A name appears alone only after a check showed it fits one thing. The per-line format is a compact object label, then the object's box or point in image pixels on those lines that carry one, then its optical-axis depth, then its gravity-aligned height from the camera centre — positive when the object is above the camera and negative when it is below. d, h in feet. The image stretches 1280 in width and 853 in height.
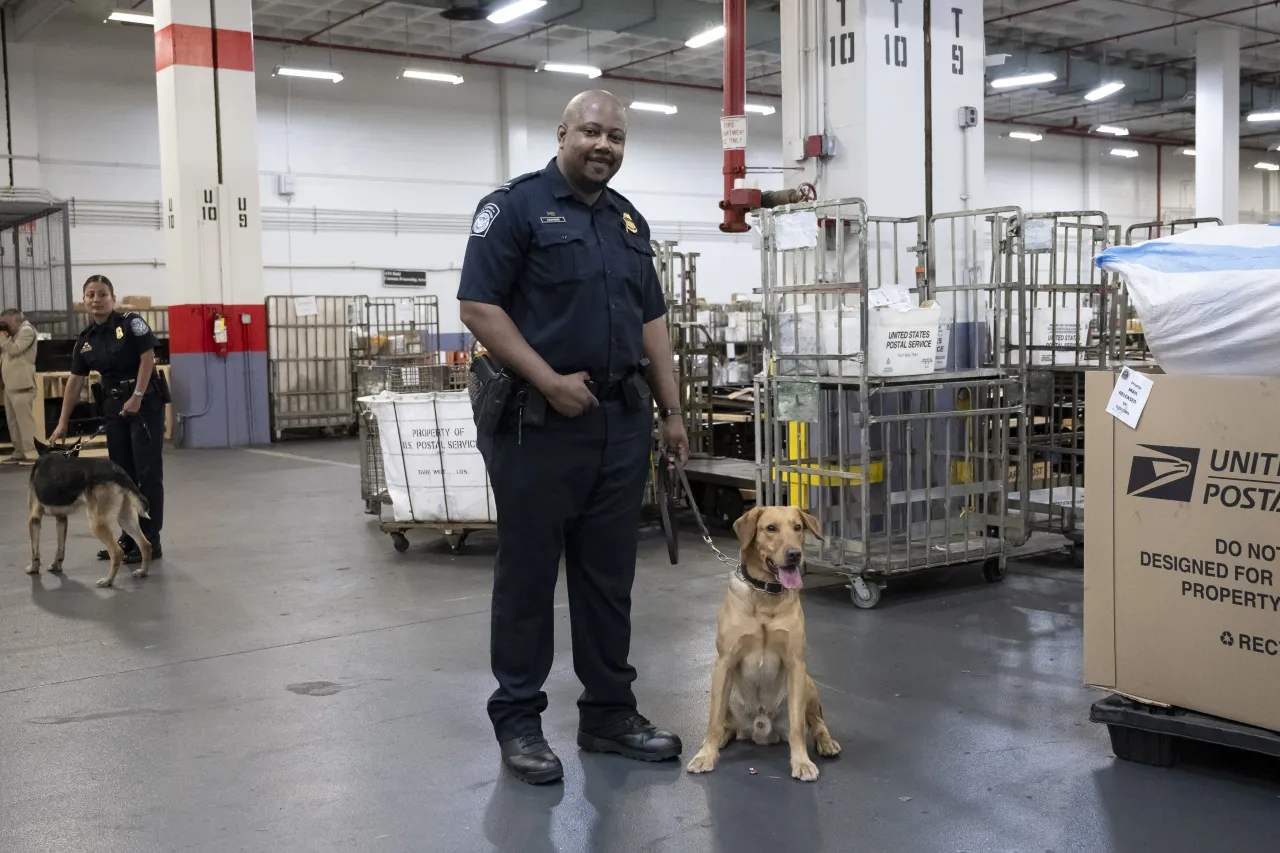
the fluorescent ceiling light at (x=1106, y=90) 58.39 +12.93
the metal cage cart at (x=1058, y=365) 19.51 -0.28
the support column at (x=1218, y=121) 58.23 +11.40
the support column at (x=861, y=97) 20.10 +4.49
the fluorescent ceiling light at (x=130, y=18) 48.08 +14.52
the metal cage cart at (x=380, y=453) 22.84 -1.89
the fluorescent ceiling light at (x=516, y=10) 43.68 +13.24
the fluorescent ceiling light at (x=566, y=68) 53.47 +13.47
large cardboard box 9.95 -1.80
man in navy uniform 10.37 -0.48
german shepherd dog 20.71 -2.22
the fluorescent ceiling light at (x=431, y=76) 53.42 +13.23
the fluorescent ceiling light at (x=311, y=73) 53.16 +13.30
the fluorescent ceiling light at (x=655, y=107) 65.41 +14.08
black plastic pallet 10.03 -3.40
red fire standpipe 21.62 +4.93
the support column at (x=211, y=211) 42.88 +5.82
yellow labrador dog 10.70 -2.67
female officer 22.08 -0.38
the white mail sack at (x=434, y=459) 22.16 -1.83
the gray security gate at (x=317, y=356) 48.78 +0.40
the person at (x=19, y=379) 38.69 -0.25
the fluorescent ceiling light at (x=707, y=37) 48.37 +13.51
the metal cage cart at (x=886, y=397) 17.42 -0.70
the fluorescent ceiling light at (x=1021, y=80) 53.88 +12.52
